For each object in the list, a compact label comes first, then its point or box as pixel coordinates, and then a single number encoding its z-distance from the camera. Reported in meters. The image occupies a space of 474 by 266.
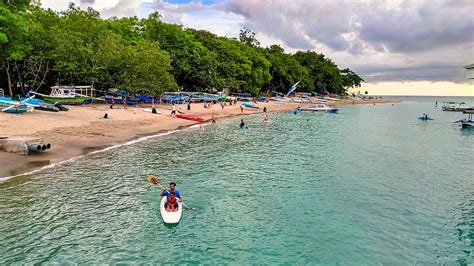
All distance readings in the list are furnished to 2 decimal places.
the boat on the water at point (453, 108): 118.66
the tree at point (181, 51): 78.56
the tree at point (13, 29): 41.47
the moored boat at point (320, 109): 92.06
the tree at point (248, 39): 133.12
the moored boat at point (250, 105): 87.72
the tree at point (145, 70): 59.03
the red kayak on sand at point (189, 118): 54.58
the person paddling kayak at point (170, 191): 16.57
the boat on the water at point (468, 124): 62.70
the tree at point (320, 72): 157.38
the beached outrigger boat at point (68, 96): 50.59
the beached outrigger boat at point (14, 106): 38.12
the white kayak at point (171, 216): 16.30
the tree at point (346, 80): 192.02
